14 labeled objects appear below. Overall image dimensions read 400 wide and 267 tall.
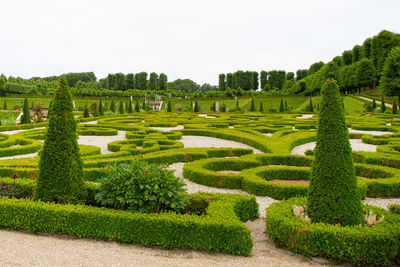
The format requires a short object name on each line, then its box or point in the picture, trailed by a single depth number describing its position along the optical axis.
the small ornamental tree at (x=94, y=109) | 30.65
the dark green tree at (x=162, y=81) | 95.69
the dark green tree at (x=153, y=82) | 93.19
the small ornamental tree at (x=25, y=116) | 21.39
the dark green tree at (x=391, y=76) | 33.53
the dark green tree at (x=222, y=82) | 92.07
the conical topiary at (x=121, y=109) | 34.57
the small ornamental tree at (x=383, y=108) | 33.09
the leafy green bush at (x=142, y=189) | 4.79
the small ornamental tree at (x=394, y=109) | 30.61
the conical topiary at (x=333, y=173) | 4.25
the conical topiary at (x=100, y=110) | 31.20
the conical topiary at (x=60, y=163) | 5.17
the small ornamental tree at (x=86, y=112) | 26.66
